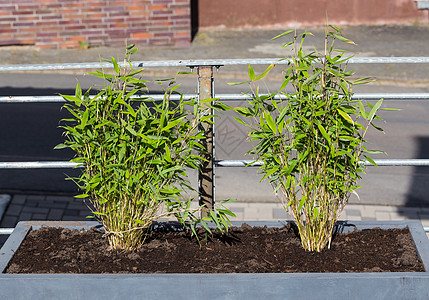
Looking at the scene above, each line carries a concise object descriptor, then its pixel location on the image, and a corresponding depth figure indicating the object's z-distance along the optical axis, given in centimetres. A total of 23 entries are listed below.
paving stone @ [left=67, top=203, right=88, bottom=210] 648
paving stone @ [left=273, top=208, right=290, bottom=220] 610
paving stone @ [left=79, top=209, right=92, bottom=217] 634
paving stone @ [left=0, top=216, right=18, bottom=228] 618
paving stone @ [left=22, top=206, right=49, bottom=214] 640
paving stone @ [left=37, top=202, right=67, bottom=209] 654
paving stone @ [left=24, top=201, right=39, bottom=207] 656
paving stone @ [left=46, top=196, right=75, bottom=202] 669
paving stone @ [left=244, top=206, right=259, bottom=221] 624
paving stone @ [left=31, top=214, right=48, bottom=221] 620
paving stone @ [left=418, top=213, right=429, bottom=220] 627
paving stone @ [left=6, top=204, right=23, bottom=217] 638
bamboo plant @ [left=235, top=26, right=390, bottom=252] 321
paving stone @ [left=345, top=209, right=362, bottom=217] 629
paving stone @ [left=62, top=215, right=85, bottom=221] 619
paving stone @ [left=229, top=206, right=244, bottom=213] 641
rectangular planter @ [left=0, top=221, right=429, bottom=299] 295
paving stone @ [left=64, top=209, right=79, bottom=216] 633
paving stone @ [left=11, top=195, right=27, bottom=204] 663
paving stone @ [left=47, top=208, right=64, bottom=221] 623
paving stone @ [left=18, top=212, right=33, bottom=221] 621
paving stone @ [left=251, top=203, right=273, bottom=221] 625
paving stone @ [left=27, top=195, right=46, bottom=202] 671
